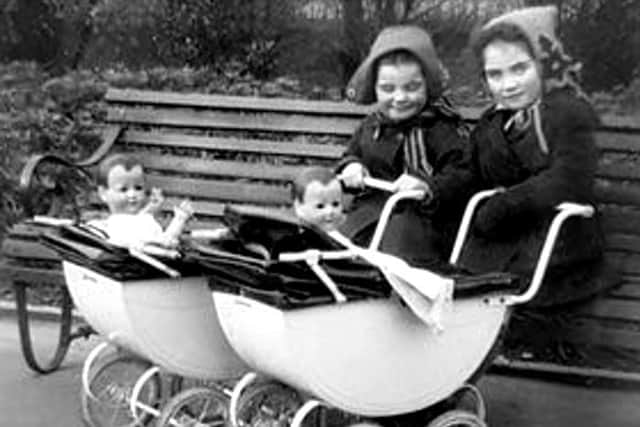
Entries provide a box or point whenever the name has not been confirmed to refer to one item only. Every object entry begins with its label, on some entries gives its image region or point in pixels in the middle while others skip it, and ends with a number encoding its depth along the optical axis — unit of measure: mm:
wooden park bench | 5617
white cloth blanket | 4332
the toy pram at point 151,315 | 4918
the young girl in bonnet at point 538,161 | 4965
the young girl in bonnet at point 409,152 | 5234
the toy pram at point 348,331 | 4336
